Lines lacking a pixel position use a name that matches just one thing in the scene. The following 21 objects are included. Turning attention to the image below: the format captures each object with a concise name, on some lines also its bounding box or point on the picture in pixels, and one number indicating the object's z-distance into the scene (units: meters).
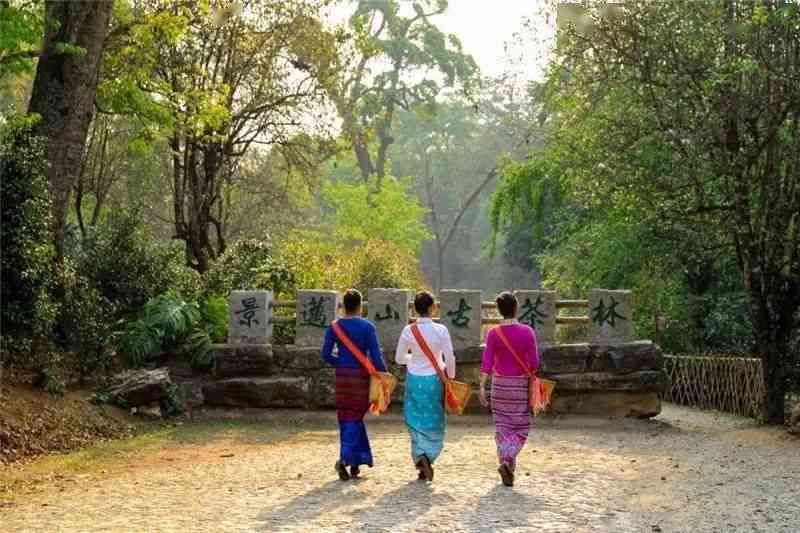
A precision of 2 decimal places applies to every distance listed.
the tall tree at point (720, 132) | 14.36
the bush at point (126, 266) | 17.67
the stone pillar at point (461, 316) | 16.05
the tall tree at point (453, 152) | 67.94
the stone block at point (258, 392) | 16.06
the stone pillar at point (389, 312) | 16.05
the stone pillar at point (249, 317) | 16.25
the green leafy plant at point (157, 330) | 16.42
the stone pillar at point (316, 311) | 16.02
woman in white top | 9.31
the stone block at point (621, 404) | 15.88
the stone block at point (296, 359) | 16.11
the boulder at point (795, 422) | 13.09
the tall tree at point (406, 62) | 44.41
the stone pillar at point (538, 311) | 15.98
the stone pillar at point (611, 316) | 16.03
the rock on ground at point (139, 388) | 14.57
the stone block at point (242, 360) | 16.22
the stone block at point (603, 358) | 15.84
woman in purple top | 9.24
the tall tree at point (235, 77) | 22.77
